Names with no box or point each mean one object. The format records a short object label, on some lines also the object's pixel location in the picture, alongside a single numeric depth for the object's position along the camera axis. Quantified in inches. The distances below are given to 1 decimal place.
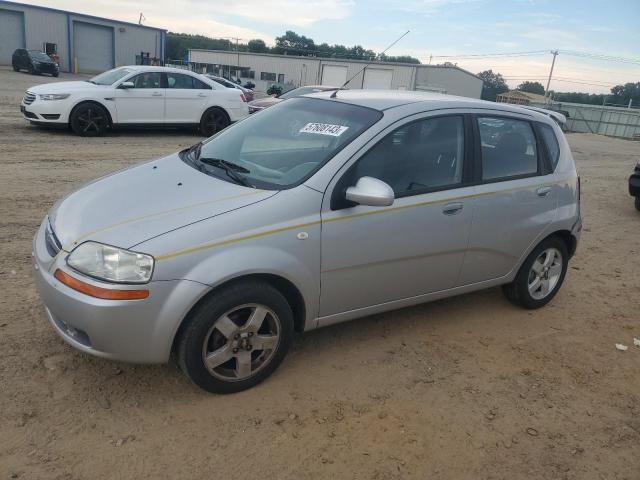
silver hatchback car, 106.4
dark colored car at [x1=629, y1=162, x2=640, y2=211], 345.4
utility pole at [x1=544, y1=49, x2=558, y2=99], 2328.9
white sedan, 418.0
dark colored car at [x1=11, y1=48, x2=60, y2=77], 1261.1
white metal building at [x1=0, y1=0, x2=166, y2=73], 1547.7
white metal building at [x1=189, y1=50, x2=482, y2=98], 1694.1
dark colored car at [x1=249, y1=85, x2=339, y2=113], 480.4
